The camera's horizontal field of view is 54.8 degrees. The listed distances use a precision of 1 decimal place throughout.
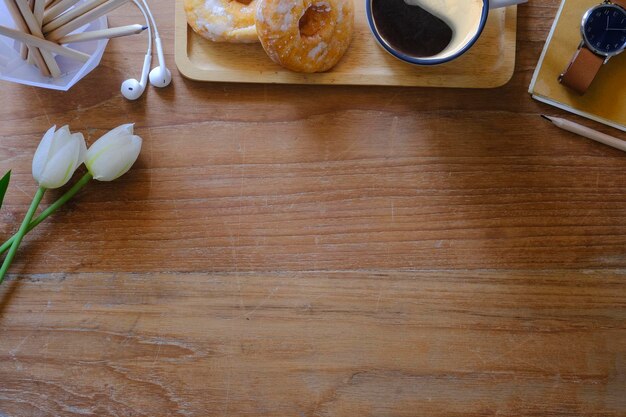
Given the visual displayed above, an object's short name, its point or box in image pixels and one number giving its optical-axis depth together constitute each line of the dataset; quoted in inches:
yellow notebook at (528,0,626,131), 28.0
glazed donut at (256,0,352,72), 25.2
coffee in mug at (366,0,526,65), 26.2
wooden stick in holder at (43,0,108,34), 24.8
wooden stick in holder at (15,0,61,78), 23.4
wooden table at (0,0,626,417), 27.9
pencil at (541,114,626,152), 28.0
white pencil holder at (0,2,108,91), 26.5
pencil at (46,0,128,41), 24.8
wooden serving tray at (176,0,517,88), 27.7
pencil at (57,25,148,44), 25.1
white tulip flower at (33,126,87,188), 26.1
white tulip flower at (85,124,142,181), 26.4
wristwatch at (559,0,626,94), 26.9
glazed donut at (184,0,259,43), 26.7
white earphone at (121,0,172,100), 27.6
